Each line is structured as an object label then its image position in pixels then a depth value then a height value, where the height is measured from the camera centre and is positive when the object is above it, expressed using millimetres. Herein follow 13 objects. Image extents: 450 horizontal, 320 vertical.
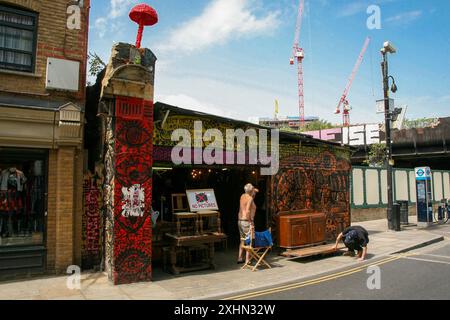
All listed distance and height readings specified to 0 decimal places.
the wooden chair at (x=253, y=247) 8594 -1580
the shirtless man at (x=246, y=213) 8867 -713
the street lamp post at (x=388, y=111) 15445 +3360
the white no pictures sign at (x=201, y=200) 8596 -356
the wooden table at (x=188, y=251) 7973 -1617
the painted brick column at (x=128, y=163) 7070 +494
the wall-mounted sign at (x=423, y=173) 17047 +562
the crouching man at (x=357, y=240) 9562 -1560
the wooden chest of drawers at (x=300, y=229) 10109 -1346
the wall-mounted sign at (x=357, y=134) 28781 +4425
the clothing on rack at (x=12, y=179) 7426 +175
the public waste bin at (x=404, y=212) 17319 -1387
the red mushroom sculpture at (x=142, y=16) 7422 +3708
